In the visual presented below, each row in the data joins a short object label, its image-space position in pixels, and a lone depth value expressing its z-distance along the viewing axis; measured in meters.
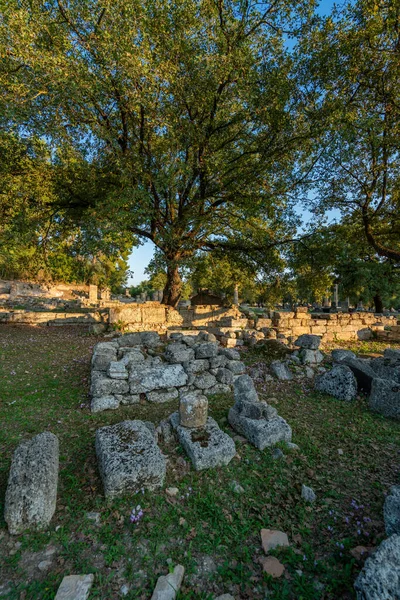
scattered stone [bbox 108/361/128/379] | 5.06
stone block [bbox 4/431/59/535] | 2.23
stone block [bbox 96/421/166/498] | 2.61
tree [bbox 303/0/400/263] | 8.56
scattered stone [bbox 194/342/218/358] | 6.34
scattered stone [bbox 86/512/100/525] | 2.33
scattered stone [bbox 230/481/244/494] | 2.74
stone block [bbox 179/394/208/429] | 3.58
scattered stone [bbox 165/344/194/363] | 6.22
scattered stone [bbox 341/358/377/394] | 5.47
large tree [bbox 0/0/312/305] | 7.35
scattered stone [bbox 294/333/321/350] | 7.47
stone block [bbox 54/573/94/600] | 1.73
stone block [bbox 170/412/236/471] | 3.07
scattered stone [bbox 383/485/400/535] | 2.15
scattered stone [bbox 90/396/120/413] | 4.56
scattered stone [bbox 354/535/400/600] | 1.57
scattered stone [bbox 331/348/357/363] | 6.90
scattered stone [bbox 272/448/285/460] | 3.26
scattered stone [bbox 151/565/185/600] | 1.75
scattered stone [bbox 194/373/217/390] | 5.47
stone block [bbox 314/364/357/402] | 5.26
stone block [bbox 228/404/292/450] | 3.49
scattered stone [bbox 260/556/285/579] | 1.96
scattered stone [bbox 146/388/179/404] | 5.03
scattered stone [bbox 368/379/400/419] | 4.54
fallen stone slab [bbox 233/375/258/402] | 4.36
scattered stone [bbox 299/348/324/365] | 6.98
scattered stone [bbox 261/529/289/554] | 2.15
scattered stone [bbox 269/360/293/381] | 6.28
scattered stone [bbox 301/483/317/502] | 2.64
